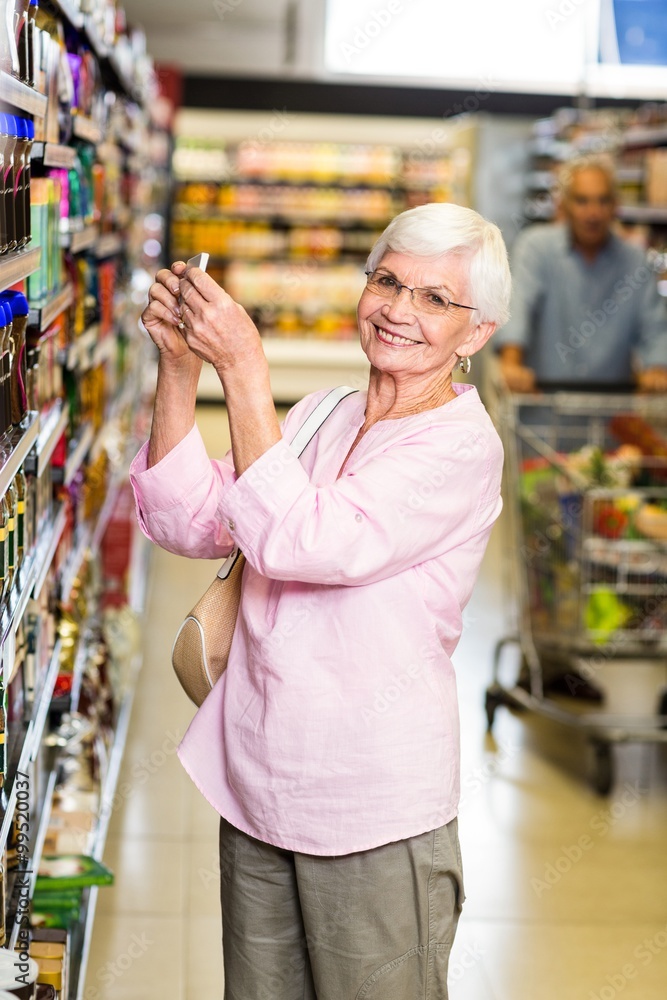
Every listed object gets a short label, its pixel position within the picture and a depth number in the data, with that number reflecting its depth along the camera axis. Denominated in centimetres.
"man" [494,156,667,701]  498
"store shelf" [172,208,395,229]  1128
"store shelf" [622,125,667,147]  721
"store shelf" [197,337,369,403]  1123
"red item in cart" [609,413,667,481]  415
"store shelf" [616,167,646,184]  761
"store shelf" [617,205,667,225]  741
